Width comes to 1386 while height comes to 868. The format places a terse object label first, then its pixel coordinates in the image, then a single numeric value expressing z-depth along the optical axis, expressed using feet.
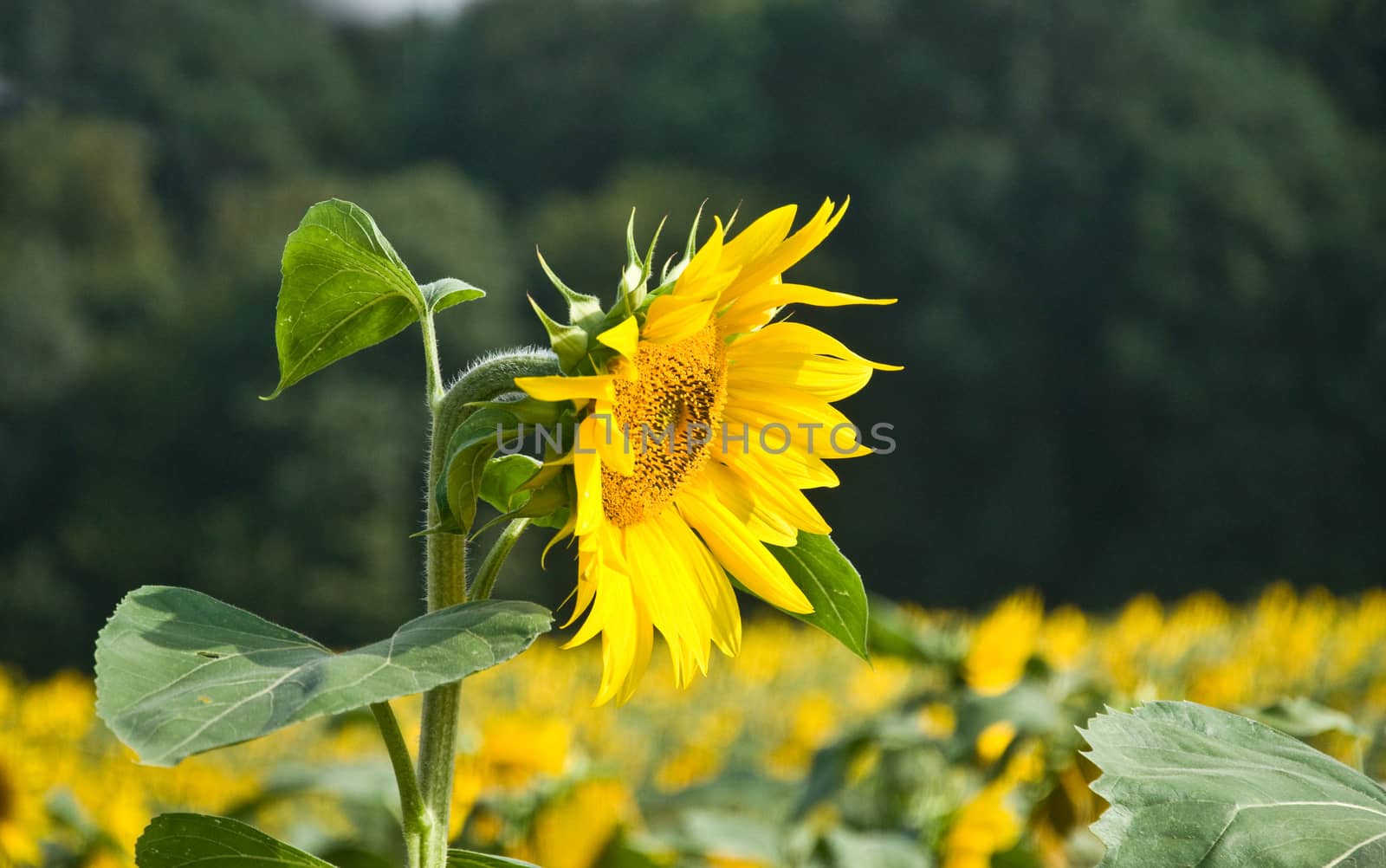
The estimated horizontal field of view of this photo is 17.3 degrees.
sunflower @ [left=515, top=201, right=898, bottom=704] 6.24
